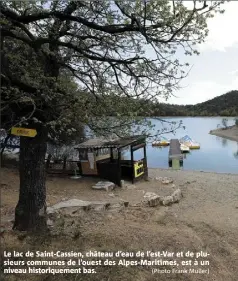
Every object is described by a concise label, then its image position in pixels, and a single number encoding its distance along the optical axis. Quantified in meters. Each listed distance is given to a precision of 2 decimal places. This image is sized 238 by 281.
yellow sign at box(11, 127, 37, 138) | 3.48
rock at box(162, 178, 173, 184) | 10.26
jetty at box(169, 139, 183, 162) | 21.71
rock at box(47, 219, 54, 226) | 4.61
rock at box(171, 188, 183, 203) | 8.35
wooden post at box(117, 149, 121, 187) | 9.49
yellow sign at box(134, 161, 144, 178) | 10.34
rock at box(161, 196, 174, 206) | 7.77
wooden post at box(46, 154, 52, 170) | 10.97
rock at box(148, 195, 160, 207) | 7.45
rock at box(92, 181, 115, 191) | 8.76
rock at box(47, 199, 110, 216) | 5.70
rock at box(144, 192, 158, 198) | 7.91
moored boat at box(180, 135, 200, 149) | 30.21
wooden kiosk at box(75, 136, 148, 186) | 9.70
